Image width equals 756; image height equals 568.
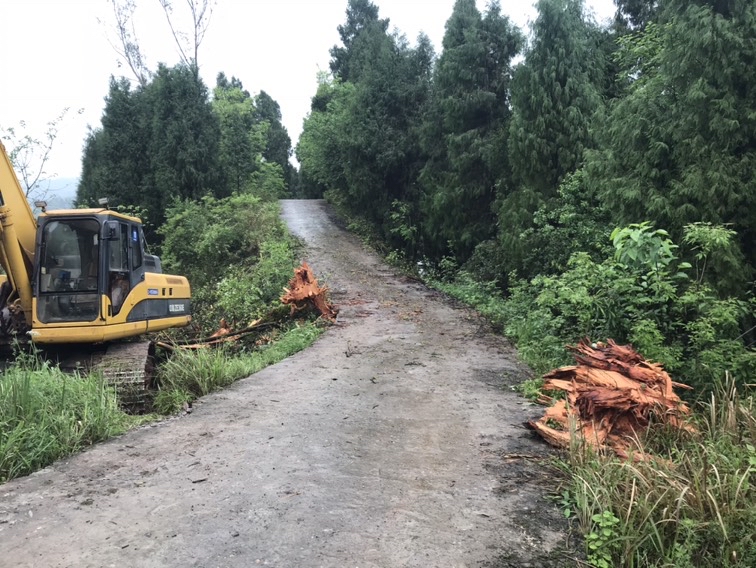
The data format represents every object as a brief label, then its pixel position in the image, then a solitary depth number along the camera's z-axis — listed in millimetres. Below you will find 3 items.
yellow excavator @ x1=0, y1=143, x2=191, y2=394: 7539
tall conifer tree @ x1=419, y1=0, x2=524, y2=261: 15758
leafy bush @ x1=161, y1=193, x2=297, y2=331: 14500
